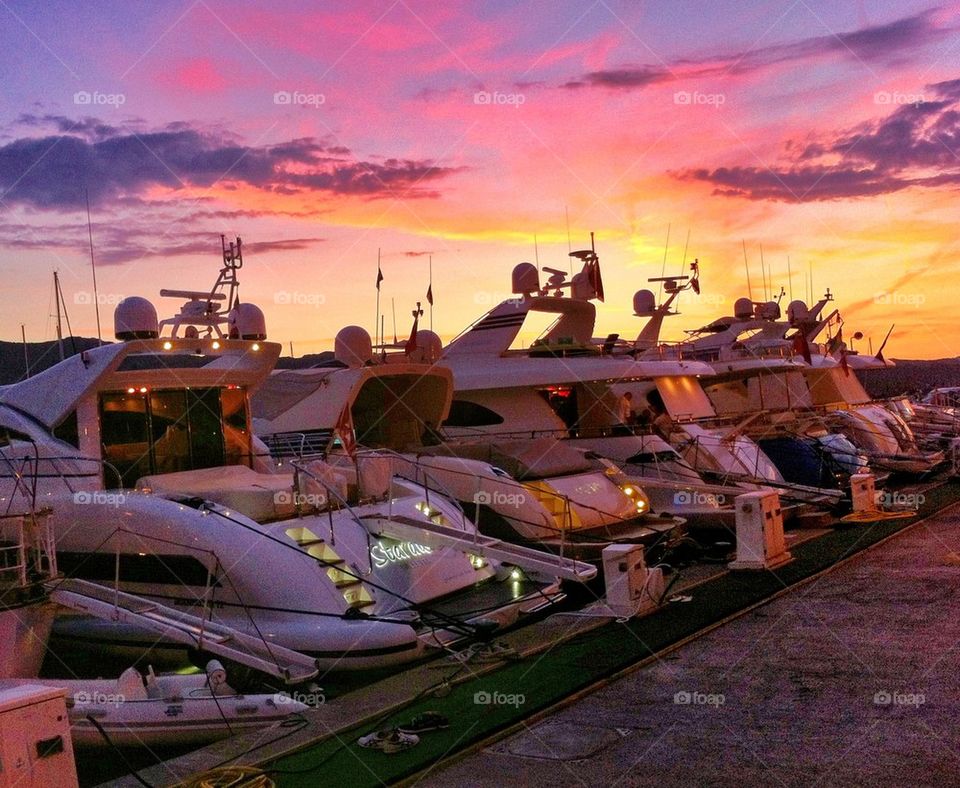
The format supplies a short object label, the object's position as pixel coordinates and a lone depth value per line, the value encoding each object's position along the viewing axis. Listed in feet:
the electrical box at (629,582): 32.45
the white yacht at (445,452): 54.44
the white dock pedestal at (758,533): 40.29
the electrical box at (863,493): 55.11
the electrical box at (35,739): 15.81
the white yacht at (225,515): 35.42
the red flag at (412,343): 69.31
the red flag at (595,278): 82.89
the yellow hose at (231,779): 19.42
